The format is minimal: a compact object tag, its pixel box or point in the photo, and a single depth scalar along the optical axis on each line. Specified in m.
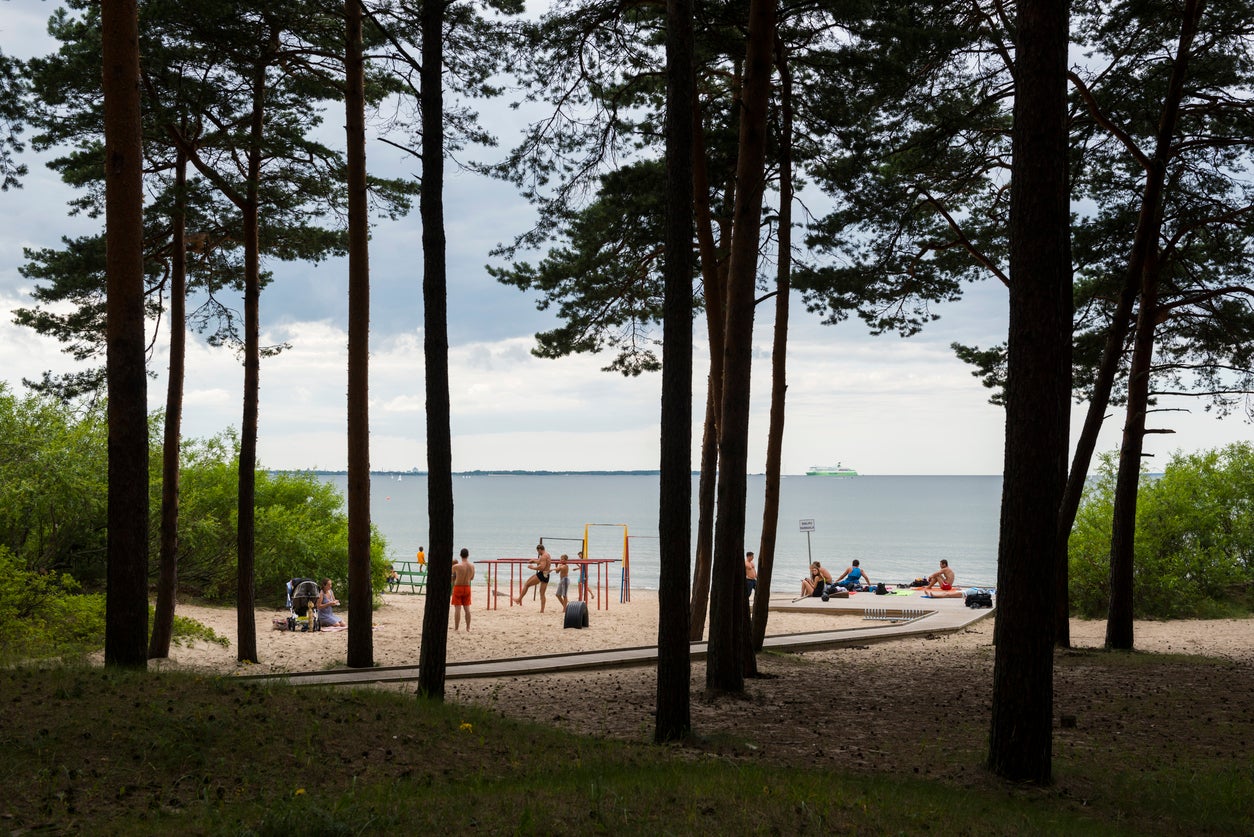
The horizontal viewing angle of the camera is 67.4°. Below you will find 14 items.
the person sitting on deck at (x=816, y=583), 25.62
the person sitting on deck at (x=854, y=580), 27.62
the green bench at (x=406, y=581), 30.34
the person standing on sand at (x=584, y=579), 23.55
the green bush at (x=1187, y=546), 21.94
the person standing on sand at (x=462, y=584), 17.42
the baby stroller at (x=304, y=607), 17.41
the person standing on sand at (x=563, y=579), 22.36
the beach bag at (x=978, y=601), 22.91
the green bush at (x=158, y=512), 15.58
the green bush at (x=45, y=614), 11.57
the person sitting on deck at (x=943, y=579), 26.89
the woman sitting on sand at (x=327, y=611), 17.89
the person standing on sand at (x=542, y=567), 22.59
